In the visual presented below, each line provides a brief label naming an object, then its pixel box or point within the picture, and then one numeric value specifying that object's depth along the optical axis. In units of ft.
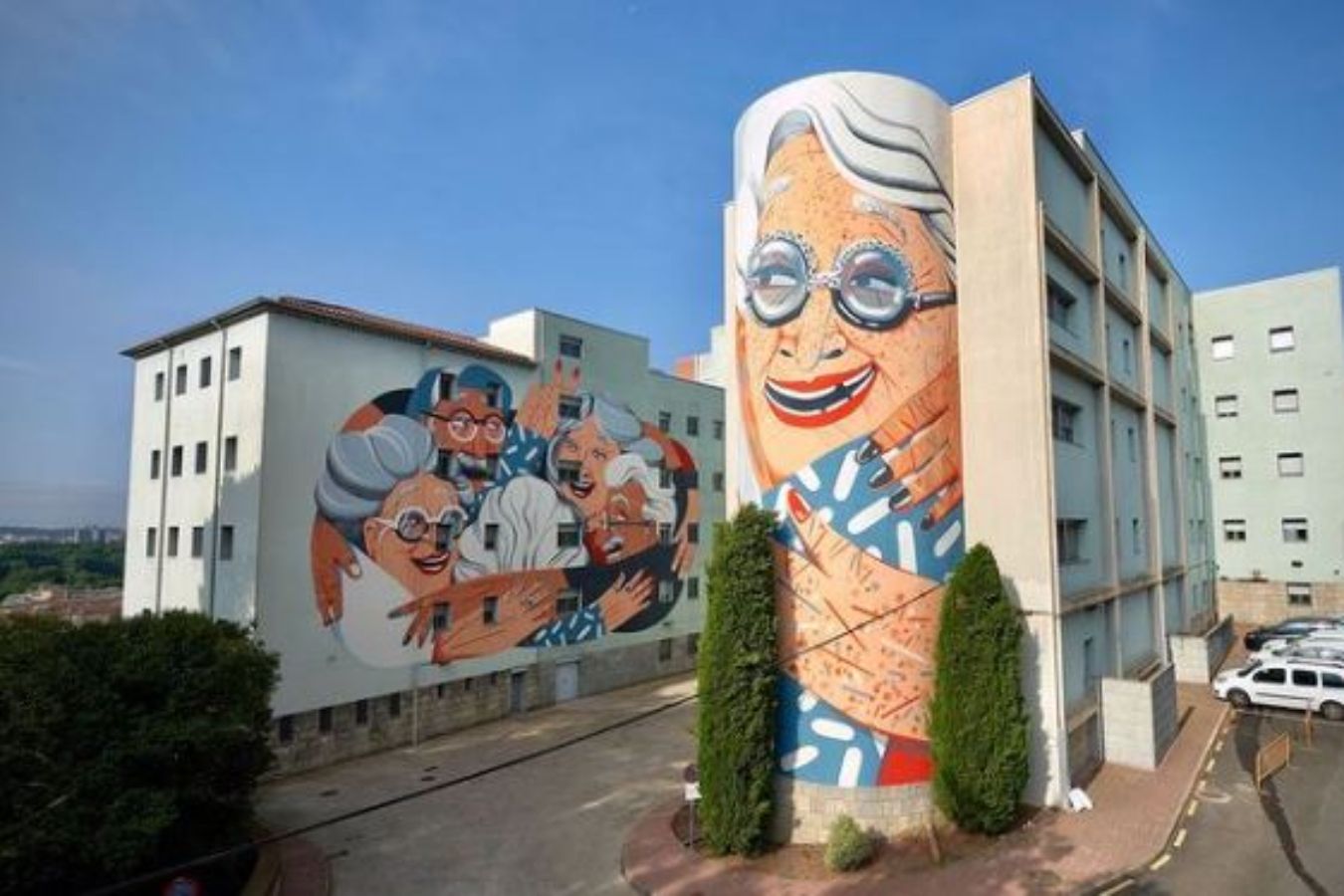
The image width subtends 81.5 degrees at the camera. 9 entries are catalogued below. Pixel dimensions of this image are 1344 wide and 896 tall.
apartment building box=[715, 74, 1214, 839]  56.03
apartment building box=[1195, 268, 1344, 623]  129.18
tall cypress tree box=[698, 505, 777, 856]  52.75
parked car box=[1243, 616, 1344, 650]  110.63
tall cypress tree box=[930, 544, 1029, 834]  53.31
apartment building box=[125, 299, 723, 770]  77.87
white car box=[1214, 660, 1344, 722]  79.10
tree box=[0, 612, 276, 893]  41.45
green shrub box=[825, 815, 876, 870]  50.37
